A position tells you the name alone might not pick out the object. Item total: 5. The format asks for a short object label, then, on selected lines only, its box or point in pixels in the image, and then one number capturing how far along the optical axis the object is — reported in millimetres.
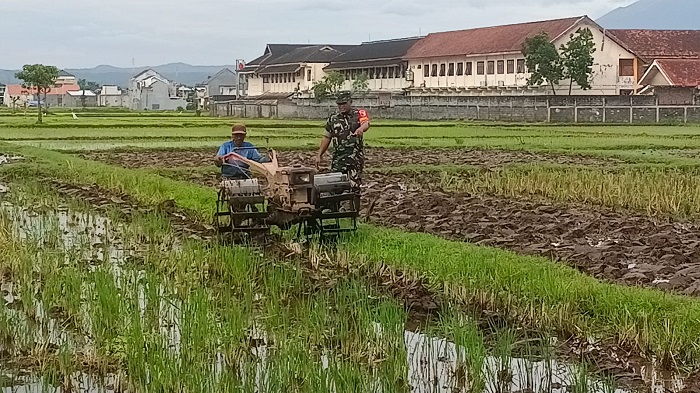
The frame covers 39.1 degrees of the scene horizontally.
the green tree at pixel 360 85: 55728
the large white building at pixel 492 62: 46062
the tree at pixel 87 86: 126450
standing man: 9477
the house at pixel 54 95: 89875
